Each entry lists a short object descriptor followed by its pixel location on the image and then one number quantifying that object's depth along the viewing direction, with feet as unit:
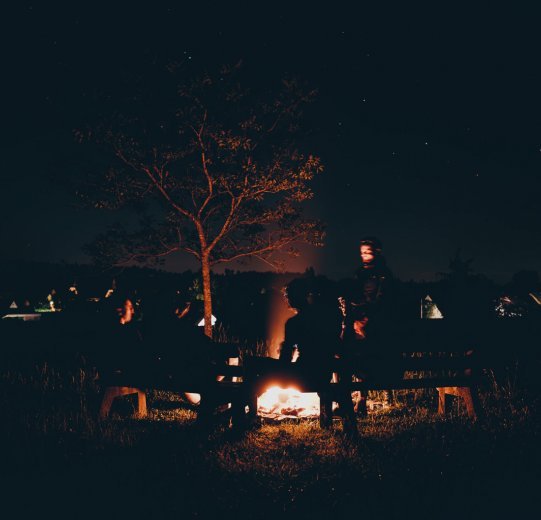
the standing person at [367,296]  20.62
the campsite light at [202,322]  40.04
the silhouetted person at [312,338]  16.55
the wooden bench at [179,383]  16.52
